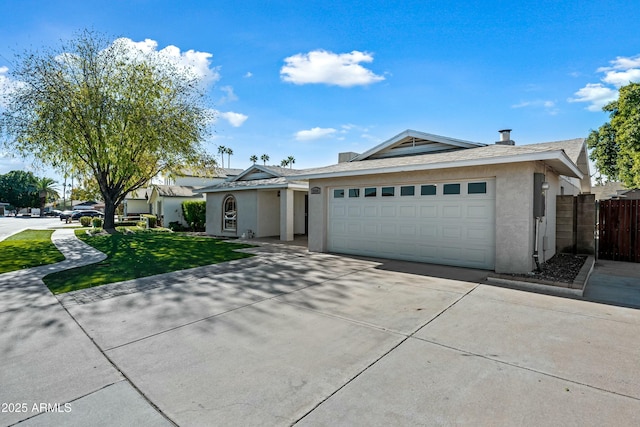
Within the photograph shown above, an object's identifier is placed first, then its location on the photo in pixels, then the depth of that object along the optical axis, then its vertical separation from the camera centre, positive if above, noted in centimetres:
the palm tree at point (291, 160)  7436 +1081
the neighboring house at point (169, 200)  2634 +66
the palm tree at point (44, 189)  7256 +438
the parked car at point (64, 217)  3510 -104
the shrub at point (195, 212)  2269 -30
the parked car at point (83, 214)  3798 -77
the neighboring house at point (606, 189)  2794 +173
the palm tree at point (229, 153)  7681 +1289
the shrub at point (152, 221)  2574 -105
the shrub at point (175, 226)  2350 -134
